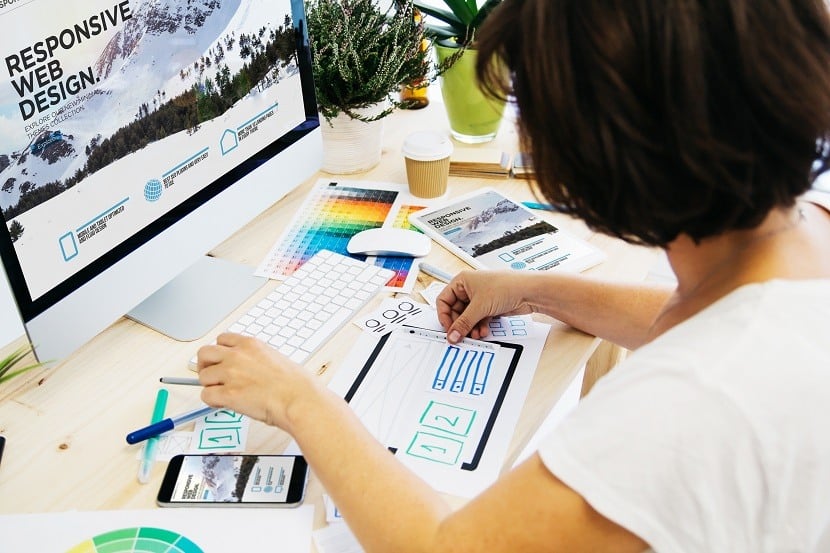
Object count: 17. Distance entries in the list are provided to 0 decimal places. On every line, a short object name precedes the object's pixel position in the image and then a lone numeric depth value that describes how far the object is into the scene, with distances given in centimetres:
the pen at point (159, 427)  86
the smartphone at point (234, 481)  79
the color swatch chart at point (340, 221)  118
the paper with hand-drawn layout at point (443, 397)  83
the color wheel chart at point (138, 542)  74
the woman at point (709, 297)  59
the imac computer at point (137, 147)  81
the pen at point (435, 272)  115
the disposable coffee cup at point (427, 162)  131
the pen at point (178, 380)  94
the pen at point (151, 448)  83
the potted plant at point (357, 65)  131
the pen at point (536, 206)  131
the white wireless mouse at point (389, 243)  119
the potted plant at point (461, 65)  149
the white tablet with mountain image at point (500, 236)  118
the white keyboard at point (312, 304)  102
